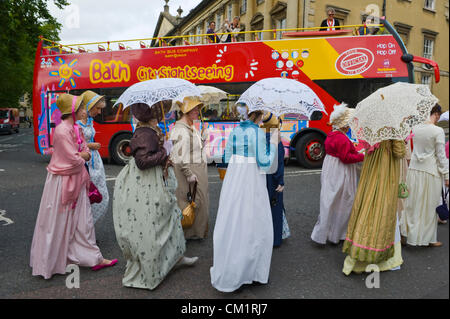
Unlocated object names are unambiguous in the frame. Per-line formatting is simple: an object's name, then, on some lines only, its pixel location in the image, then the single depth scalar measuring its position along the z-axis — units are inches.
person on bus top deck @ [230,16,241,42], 435.8
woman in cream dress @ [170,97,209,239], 161.2
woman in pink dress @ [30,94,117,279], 131.1
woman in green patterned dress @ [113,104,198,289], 120.3
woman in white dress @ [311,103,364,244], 157.3
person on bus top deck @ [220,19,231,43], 418.0
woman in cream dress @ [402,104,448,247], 155.3
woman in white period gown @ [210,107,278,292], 116.4
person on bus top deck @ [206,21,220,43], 409.4
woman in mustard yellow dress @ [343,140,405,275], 129.0
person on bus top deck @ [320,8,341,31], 403.1
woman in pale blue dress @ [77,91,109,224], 159.3
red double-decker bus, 371.6
